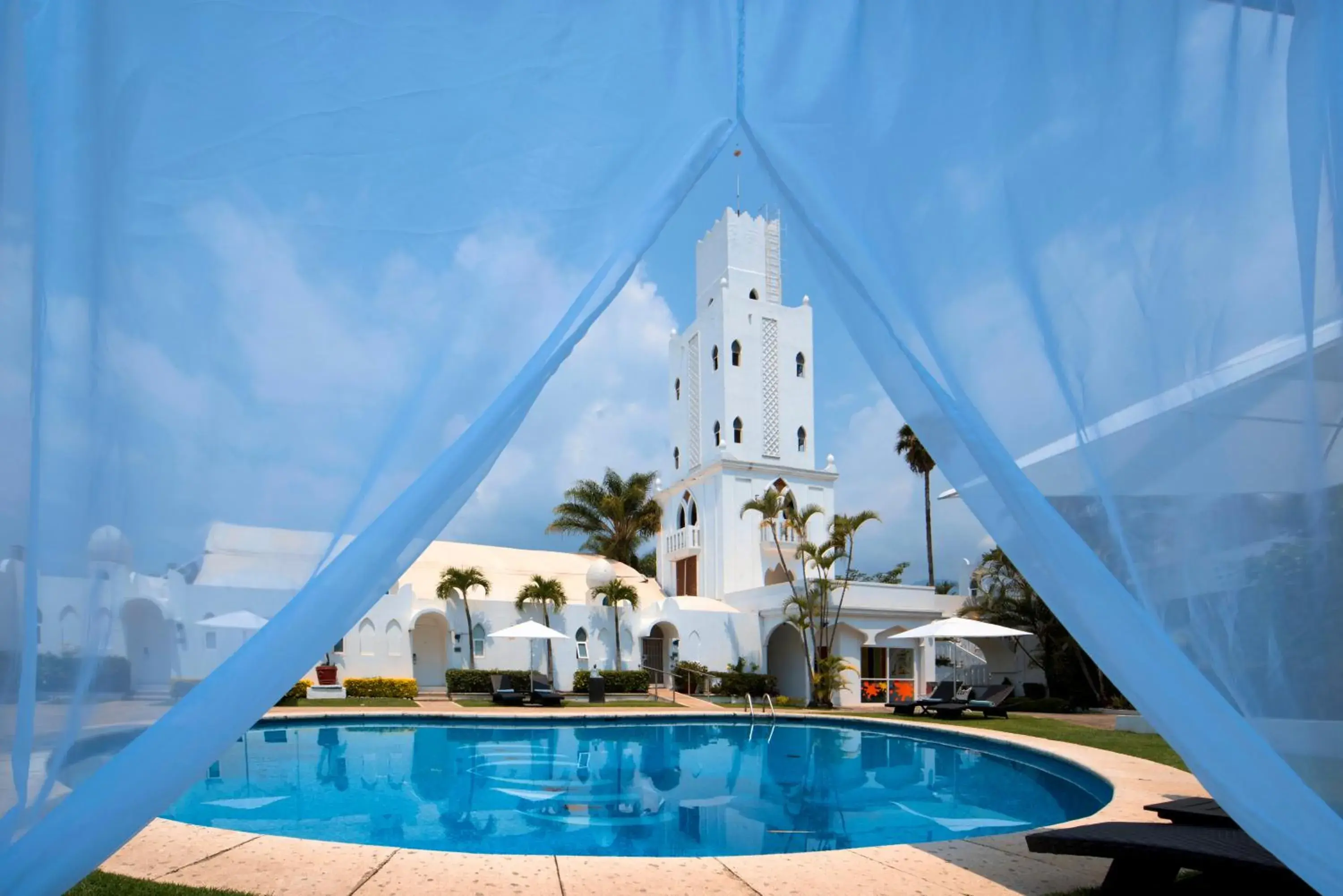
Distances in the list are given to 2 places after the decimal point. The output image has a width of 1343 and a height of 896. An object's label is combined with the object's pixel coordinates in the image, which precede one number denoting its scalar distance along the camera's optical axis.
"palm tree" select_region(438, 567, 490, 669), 27.12
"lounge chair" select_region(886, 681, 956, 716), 20.88
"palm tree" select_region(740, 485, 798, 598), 24.94
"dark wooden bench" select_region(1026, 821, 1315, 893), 4.21
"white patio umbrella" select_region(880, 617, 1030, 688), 22.11
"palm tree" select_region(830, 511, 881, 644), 23.48
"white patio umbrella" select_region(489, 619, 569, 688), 24.00
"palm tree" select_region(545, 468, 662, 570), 38.84
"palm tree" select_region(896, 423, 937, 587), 38.25
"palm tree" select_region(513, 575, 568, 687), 27.70
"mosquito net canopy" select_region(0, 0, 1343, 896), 2.54
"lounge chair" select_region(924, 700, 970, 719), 20.09
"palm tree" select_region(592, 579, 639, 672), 28.45
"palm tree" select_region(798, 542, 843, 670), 23.78
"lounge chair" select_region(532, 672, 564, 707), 22.12
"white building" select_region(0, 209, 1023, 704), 26.78
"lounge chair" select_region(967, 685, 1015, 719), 20.73
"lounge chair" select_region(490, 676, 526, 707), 22.30
